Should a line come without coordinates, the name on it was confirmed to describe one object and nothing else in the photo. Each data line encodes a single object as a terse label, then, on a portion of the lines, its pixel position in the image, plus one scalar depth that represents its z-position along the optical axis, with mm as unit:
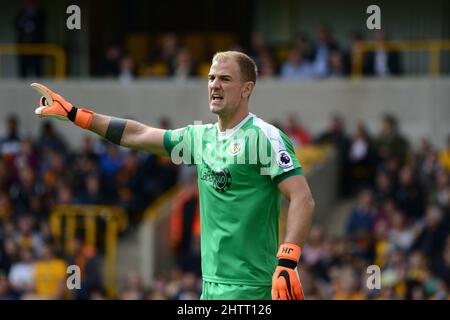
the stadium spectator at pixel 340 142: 16938
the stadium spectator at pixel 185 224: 14461
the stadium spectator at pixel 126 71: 19719
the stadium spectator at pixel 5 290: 12750
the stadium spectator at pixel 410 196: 14531
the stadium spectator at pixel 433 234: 12680
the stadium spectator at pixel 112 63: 20281
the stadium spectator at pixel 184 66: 19266
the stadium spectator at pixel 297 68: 18734
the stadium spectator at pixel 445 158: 15280
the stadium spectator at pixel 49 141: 18078
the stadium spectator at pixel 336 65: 18453
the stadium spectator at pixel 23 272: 13797
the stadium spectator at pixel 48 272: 13648
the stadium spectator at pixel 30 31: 19922
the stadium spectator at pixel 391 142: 16312
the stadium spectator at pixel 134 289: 12398
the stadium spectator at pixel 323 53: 18531
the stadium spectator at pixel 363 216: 14141
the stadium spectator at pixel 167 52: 19875
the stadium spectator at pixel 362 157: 16516
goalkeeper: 5848
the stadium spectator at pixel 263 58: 19062
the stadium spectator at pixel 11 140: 17797
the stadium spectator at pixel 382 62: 18516
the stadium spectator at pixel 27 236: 14609
